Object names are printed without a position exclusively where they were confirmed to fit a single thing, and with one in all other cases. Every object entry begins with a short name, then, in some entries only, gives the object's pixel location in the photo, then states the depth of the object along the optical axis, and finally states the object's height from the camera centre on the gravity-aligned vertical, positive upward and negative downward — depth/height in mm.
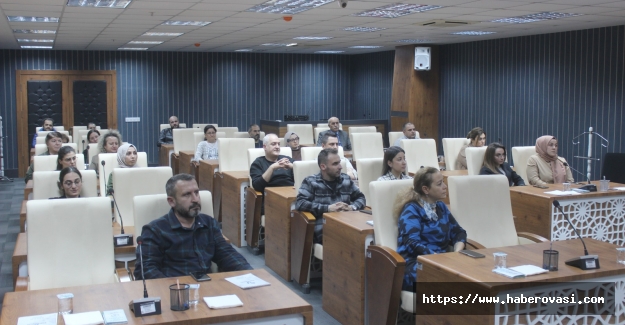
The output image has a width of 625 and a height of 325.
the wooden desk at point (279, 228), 5684 -979
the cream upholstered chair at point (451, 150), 8555 -393
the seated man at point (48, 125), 12742 -82
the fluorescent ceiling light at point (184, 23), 9438 +1436
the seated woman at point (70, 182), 4867 -461
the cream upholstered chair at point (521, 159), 7291 -439
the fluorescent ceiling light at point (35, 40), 11930 +1516
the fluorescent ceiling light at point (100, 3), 7298 +1338
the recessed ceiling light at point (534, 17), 8486 +1400
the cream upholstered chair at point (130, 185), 5285 -526
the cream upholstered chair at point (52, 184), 5531 -542
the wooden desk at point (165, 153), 11828 -608
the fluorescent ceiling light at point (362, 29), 10414 +1475
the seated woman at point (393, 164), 5516 -373
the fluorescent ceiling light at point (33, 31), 10267 +1444
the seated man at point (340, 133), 11719 -231
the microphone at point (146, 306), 2711 -777
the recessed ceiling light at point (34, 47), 13843 +1600
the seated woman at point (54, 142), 8016 -261
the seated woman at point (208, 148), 9477 -400
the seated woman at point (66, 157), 6320 -352
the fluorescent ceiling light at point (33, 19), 8594 +1377
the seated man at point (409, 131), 10797 -182
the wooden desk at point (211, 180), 8102 -772
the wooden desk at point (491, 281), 3166 -812
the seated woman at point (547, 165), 6773 -475
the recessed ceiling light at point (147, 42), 13094 +1578
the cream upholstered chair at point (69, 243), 3732 -709
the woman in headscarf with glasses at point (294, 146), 7996 -316
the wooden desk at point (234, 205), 6930 -922
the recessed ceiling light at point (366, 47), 14259 +1626
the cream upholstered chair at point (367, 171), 6020 -470
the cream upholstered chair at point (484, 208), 4656 -638
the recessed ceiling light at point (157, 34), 11167 +1511
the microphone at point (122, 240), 4164 -765
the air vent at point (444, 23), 9336 +1424
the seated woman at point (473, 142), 8163 -276
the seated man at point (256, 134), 11154 -234
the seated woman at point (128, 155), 6473 -343
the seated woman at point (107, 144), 7410 -269
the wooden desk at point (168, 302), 2717 -806
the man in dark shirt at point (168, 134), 13078 -270
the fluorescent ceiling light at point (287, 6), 7434 +1359
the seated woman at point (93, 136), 9531 -223
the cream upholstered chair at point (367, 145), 9625 -374
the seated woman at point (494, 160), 6562 -406
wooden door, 14695 +466
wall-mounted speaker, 13586 +1269
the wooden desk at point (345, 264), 4344 -1008
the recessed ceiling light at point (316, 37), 11999 +1533
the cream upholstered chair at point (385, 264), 3898 -881
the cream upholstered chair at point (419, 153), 8312 -425
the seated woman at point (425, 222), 4090 -656
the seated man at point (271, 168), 6516 -488
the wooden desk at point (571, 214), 5602 -834
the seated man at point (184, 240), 3680 -687
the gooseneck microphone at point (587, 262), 3414 -749
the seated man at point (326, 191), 5328 -591
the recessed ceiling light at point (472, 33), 11003 +1497
